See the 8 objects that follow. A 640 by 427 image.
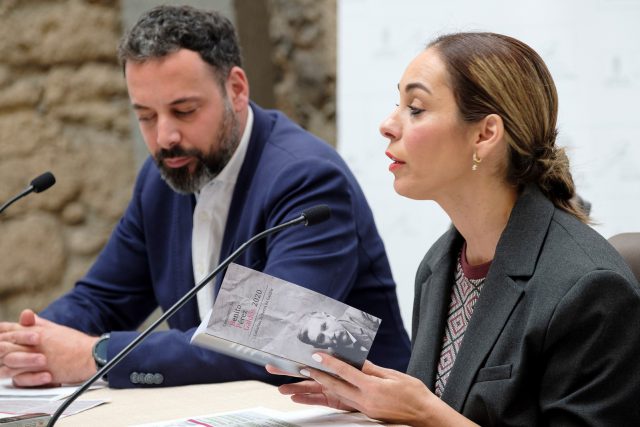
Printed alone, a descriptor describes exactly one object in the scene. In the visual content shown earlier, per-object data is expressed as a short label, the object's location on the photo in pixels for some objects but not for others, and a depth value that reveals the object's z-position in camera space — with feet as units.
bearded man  12.15
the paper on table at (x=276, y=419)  10.59
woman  10.50
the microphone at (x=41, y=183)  11.86
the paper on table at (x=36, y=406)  11.06
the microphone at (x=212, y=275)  10.43
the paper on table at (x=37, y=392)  11.54
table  10.92
